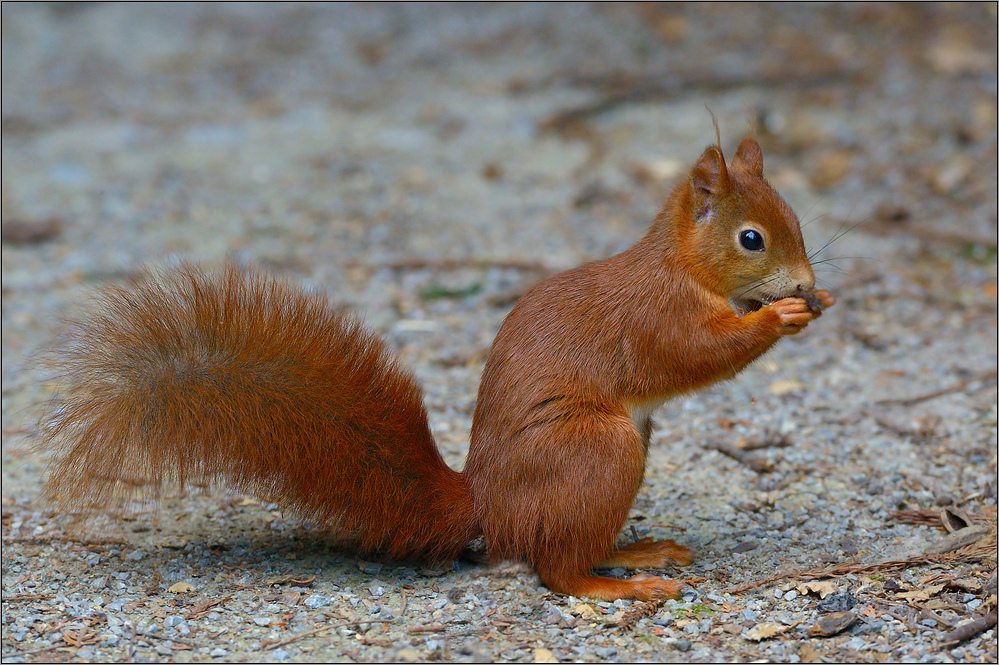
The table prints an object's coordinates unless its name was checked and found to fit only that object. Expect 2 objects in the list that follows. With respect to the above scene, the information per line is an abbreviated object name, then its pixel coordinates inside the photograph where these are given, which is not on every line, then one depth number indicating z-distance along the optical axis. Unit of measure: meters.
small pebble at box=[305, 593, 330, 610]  4.96
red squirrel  4.72
